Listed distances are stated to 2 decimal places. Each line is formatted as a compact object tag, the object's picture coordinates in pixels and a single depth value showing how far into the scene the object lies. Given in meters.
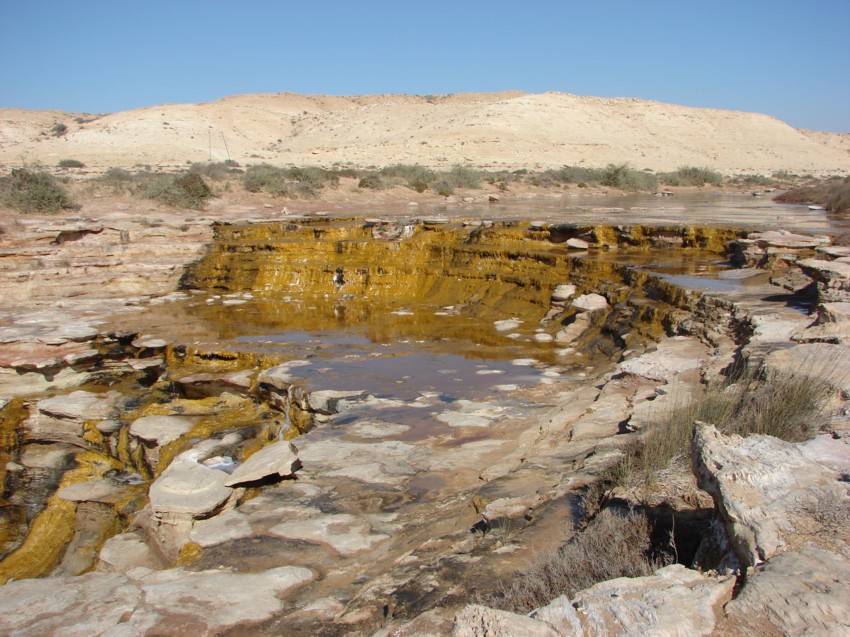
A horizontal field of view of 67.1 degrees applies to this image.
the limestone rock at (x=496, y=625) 1.88
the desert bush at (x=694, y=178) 31.38
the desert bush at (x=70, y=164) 31.58
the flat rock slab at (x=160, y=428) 6.16
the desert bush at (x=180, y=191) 17.98
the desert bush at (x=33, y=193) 16.23
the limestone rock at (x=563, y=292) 9.38
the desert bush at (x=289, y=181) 21.00
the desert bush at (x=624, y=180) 27.89
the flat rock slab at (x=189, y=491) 4.08
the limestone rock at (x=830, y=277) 6.15
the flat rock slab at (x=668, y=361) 5.51
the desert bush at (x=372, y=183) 23.34
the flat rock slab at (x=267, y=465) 4.37
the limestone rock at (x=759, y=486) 2.15
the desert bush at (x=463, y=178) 25.17
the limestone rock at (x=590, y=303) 8.64
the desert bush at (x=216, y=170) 22.53
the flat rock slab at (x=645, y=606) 1.88
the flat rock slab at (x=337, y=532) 3.57
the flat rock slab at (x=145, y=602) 2.87
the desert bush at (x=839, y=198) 16.05
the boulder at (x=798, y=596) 1.77
